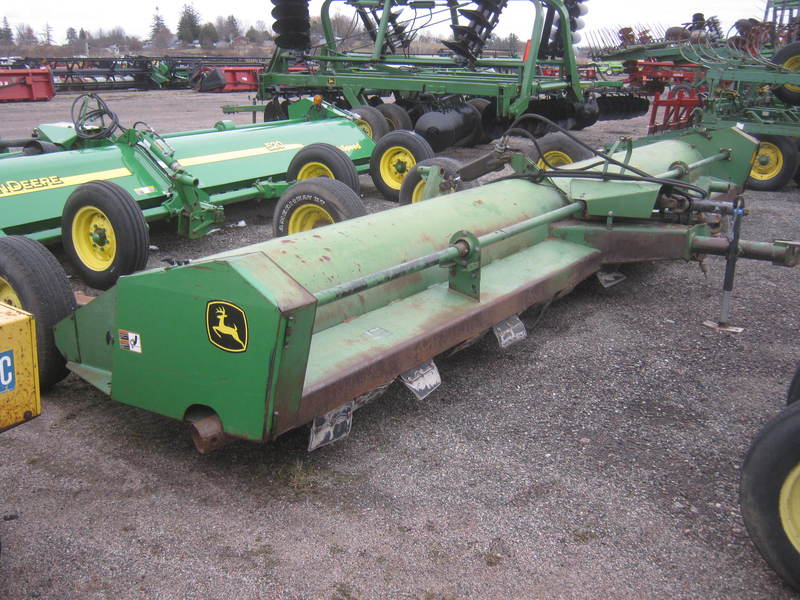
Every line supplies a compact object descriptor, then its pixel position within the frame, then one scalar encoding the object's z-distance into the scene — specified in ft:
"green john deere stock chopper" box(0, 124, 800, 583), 8.11
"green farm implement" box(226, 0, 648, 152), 30.35
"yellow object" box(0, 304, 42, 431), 6.48
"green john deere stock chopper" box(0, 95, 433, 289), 15.58
